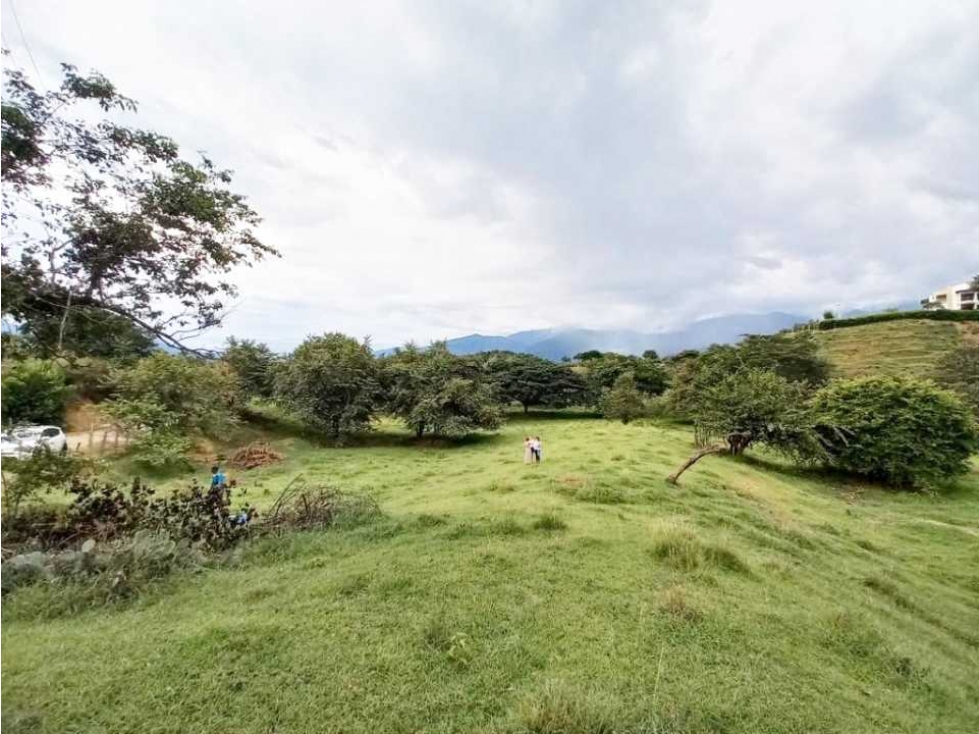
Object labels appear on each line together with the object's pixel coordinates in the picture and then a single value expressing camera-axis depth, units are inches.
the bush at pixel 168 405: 725.9
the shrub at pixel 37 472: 254.1
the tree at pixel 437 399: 1004.6
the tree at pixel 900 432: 796.0
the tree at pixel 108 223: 169.0
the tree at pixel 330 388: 995.3
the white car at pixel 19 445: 250.9
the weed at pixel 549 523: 346.9
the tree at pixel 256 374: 1140.5
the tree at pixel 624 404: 1449.3
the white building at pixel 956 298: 3309.5
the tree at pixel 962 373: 1323.6
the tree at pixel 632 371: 1663.4
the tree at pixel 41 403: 705.6
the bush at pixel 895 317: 2338.8
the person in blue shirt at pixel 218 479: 371.5
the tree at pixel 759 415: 802.2
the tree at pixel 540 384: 1552.7
